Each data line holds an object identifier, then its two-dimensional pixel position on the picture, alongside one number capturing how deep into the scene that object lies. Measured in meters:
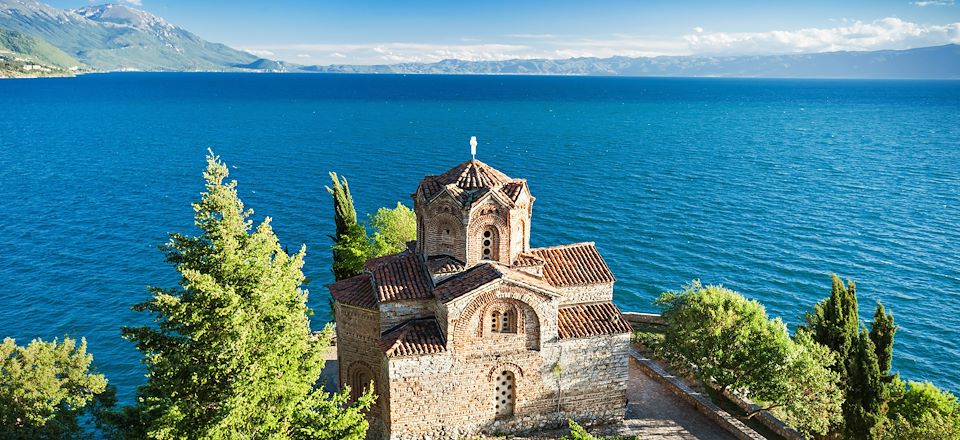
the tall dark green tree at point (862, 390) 29.98
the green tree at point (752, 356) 28.38
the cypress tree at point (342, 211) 42.69
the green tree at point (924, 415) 26.23
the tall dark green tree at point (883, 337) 32.12
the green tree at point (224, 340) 17.45
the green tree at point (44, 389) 21.70
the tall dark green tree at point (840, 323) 31.44
